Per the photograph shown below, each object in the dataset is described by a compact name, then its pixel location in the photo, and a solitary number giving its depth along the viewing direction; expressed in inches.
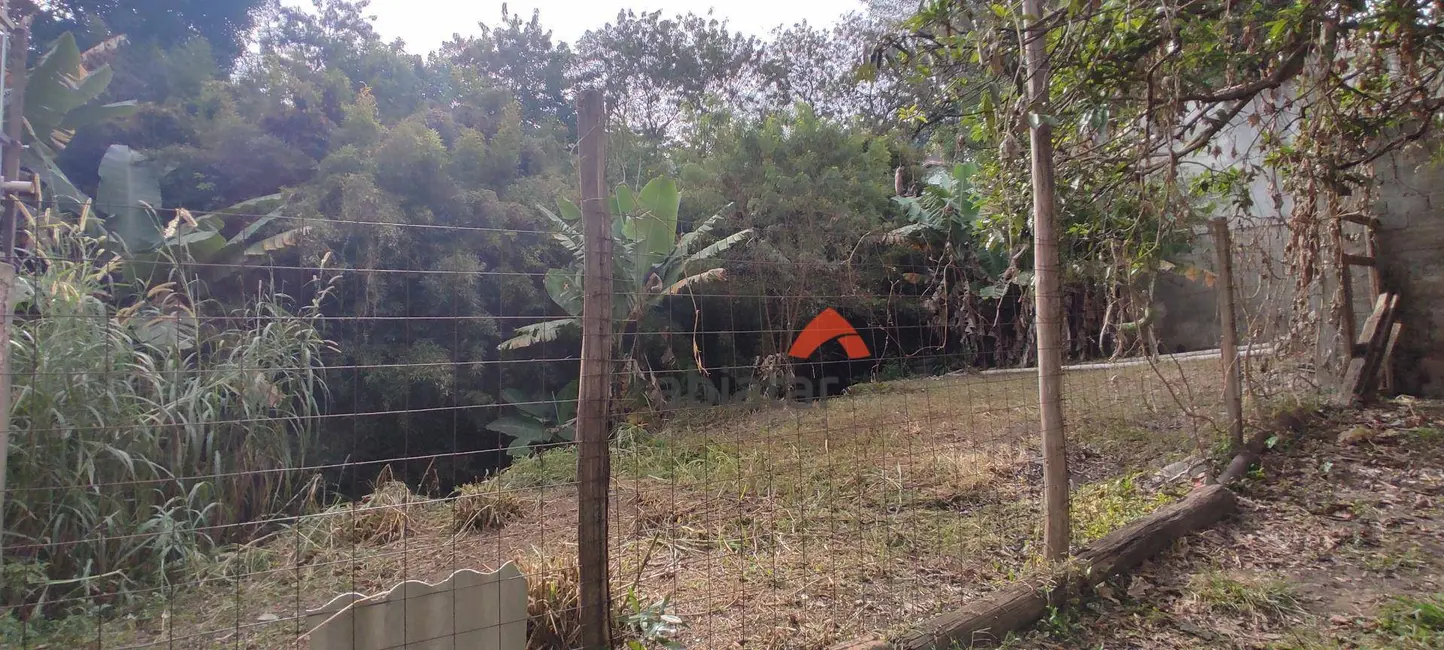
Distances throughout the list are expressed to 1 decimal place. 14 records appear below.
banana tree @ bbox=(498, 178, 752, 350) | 238.2
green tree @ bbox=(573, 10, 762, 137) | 624.7
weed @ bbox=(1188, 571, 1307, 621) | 121.2
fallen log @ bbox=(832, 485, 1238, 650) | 106.8
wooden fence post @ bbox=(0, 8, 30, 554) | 81.8
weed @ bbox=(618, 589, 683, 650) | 100.8
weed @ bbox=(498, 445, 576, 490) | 216.1
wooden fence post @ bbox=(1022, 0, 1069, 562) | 132.6
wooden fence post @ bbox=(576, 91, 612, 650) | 93.0
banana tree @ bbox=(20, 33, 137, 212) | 244.8
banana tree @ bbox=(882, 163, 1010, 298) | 388.2
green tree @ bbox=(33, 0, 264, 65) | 370.0
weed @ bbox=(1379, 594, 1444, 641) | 109.4
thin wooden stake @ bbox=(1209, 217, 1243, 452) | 188.5
